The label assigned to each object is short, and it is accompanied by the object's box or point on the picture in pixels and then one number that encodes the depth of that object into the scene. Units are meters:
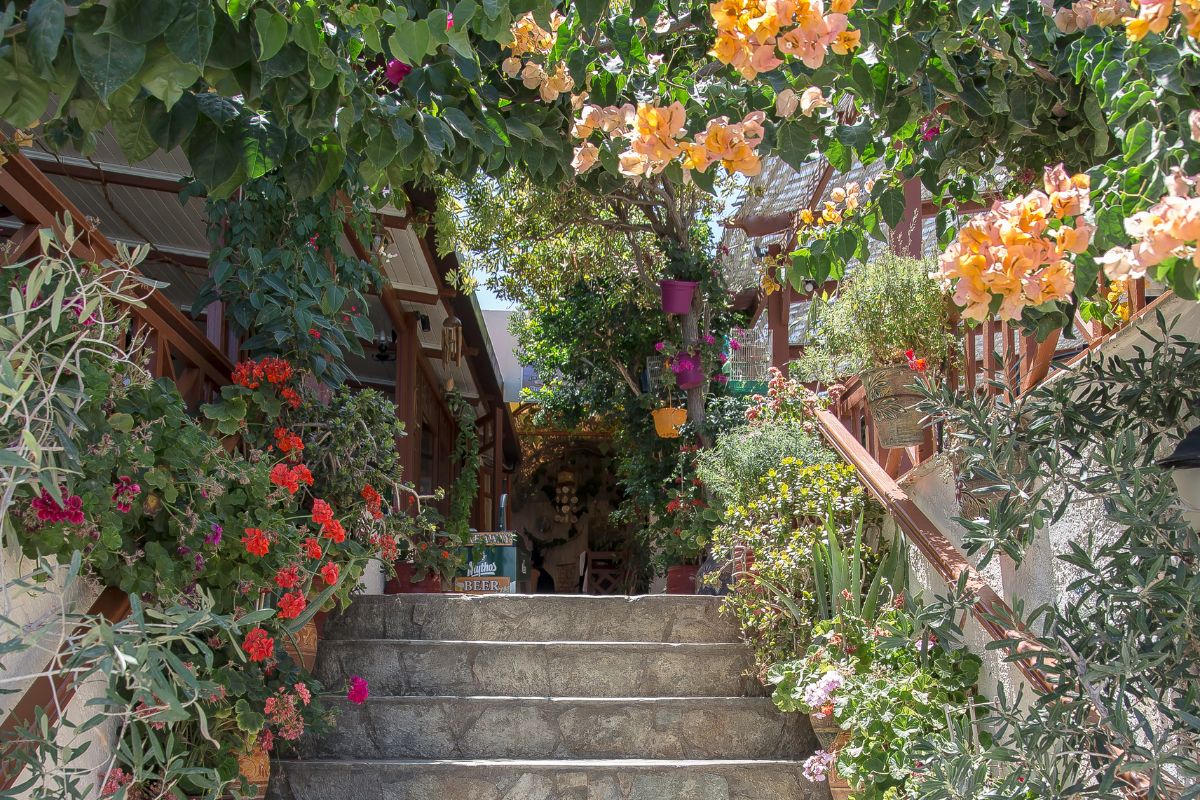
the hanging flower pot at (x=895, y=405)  3.70
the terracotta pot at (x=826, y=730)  3.74
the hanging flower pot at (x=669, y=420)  7.49
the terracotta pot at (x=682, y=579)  6.85
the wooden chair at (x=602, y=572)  12.84
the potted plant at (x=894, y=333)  3.67
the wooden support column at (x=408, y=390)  7.30
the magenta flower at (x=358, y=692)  3.83
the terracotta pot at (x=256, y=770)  3.34
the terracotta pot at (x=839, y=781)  3.53
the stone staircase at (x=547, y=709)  3.77
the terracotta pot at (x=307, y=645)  4.19
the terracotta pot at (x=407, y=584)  6.79
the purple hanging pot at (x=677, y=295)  7.34
